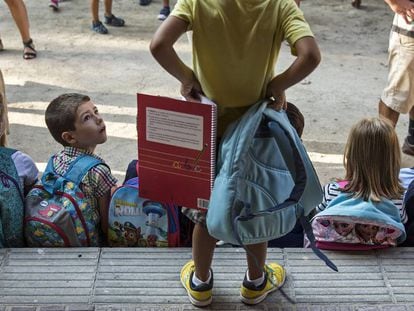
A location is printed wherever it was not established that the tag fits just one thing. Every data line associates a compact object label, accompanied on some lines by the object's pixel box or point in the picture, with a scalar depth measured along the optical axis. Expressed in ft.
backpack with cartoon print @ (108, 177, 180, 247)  8.86
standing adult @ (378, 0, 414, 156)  13.11
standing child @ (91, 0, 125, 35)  21.99
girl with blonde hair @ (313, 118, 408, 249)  8.98
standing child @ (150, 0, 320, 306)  6.77
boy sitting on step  9.06
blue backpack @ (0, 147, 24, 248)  8.71
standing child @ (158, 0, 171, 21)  23.59
